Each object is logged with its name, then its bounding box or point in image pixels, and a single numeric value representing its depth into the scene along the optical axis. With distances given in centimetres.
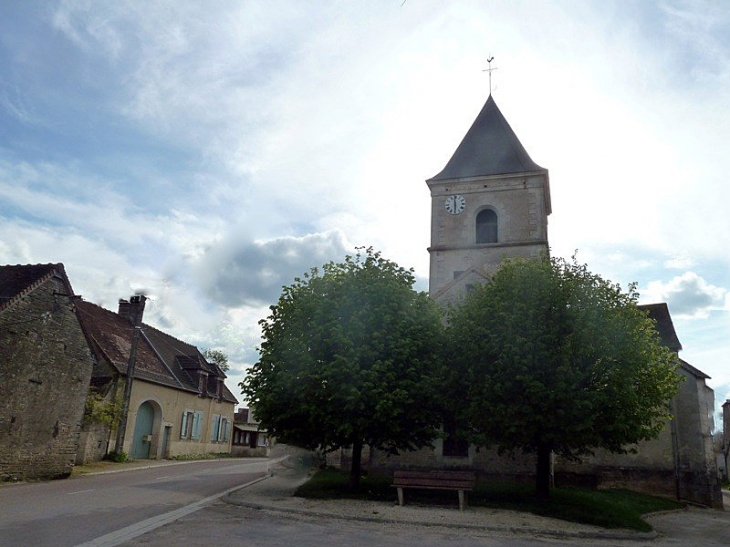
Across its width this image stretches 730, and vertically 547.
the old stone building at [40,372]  1675
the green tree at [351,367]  1481
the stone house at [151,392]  2648
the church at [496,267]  2038
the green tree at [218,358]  5688
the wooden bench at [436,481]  1364
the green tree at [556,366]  1384
